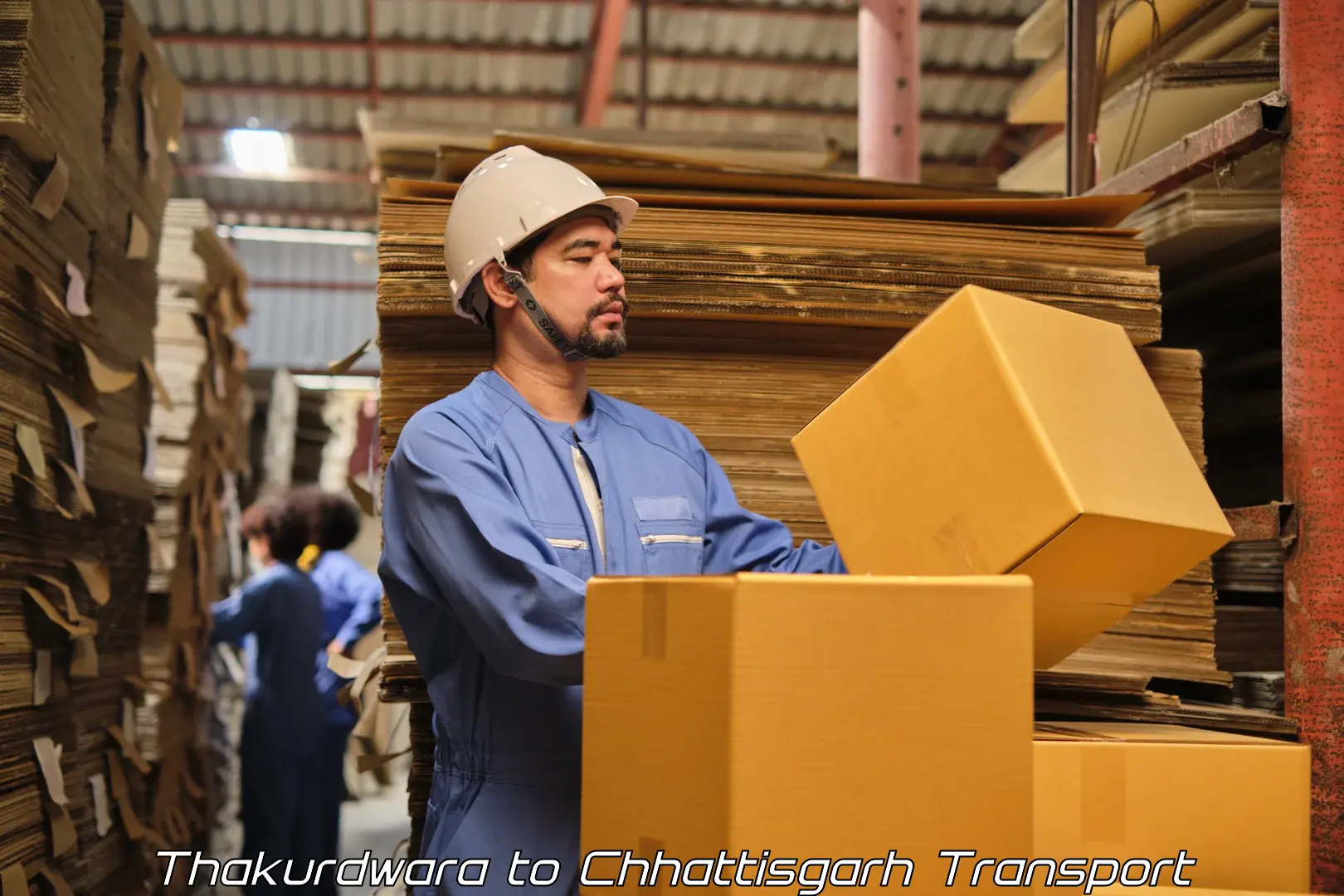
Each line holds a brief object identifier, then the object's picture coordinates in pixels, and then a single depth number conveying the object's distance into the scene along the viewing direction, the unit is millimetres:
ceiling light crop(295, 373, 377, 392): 13669
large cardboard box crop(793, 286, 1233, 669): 1936
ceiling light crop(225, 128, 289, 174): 12859
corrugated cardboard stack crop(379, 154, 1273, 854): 3025
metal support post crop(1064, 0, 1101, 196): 3729
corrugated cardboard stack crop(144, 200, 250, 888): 5867
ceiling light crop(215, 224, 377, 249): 15867
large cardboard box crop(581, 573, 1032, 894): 1590
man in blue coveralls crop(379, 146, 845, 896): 2188
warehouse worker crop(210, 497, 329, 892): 6301
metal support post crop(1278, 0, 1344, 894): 2641
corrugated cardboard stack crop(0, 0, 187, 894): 3248
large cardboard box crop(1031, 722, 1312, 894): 2020
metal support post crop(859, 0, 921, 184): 5480
